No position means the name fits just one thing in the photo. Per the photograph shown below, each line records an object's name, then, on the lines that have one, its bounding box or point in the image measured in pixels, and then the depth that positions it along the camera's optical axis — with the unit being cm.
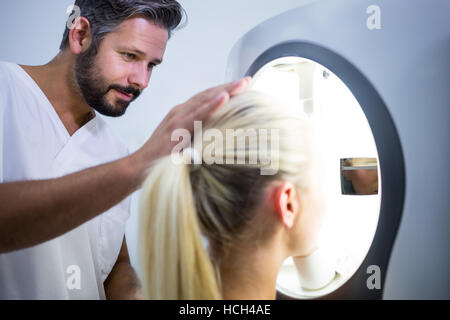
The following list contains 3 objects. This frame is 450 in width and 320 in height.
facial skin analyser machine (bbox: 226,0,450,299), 85
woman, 68
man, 91
